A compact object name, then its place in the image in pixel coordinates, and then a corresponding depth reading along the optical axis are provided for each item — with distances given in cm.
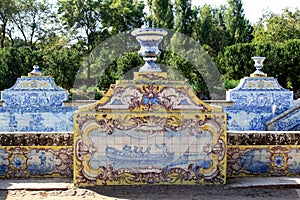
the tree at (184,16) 2105
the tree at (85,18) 2050
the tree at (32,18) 2181
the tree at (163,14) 2080
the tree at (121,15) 2095
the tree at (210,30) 2288
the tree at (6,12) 2100
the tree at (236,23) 2281
